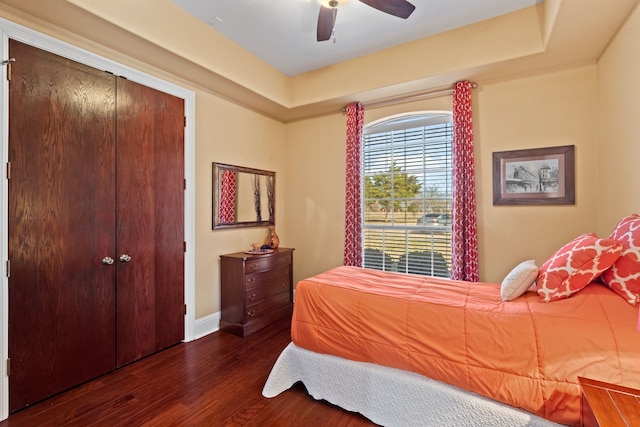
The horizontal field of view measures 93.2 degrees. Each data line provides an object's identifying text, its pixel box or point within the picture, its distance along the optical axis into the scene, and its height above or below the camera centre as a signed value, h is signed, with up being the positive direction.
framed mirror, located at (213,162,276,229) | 3.59 +0.23
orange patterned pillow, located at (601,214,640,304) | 1.56 -0.31
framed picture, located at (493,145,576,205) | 2.91 +0.37
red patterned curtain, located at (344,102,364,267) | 3.90 +0.30
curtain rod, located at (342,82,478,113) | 3.43 +1.40
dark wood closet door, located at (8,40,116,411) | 2.08 -0.06
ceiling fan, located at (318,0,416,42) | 2.15 +1.52
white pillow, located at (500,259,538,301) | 1.90 -0.43
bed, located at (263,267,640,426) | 1.46 -0.77
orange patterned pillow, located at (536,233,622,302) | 1.66 -0.30
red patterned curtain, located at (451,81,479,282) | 3.20 +0.20
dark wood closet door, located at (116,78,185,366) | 2.68 -0.05
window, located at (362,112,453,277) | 3.55 +0.26
